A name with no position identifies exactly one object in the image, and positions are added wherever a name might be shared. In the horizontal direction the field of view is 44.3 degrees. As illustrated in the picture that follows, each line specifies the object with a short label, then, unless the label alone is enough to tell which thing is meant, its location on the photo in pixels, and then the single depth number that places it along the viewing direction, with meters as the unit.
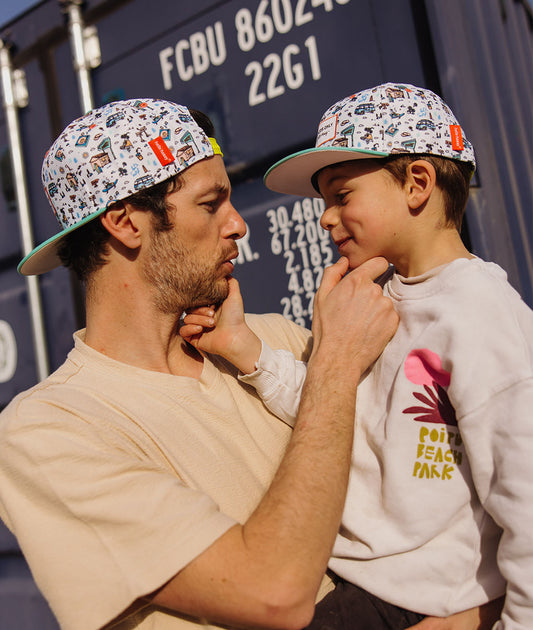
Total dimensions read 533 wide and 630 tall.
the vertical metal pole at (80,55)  3.05
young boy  1.34
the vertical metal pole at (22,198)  3.30
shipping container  2.22
